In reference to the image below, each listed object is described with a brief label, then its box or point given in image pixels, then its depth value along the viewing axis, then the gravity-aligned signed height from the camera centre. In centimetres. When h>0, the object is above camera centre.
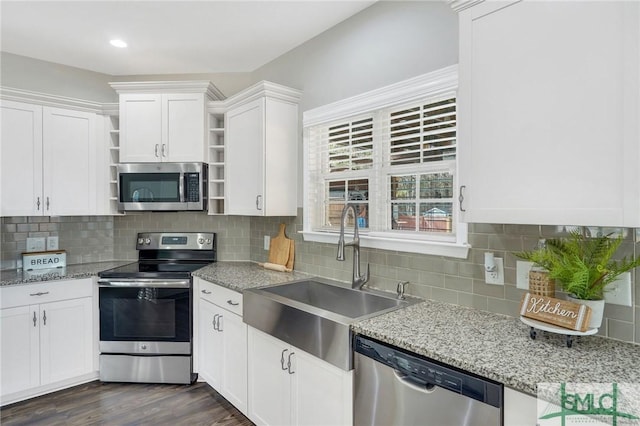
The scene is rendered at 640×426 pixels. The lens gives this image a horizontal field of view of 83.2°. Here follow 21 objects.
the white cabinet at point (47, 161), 279 +44
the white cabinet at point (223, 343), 232 -90
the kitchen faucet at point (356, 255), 221 -26
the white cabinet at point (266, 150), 270 +49
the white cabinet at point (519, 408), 105 -59
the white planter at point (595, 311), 124 -35
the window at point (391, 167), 193 +29
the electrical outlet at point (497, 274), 167 -30
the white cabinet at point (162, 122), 305 +78
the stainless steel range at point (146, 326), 280 -88
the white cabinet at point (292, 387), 163 -88
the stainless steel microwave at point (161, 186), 306 +24
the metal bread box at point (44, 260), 293 -37
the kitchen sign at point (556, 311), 121 -35
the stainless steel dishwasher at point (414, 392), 115 -65
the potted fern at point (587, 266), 124 -20
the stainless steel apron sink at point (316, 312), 162 -55
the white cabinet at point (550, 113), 109 +34
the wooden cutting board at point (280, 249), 291 -29
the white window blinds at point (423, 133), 190 +45
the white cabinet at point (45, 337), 257 -92
